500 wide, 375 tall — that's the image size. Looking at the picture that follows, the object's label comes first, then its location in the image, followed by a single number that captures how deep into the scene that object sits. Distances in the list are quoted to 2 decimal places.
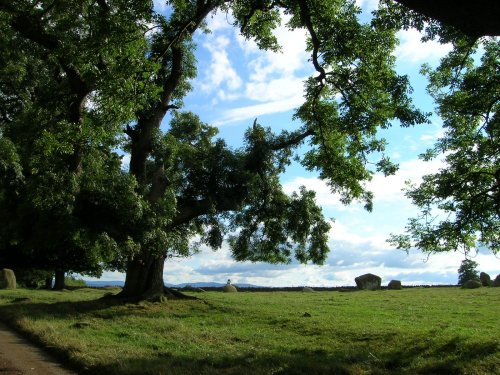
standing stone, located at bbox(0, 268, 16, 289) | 36.25
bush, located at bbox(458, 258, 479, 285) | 61.41
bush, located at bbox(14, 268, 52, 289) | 46.62
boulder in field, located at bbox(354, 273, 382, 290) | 45.34
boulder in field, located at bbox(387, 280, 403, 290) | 45.09
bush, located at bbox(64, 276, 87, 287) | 57.86
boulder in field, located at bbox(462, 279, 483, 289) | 40.41
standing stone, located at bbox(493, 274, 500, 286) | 41.66
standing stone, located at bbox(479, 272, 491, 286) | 43.56
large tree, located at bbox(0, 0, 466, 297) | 12.02
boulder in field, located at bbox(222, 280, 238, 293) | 42.92
